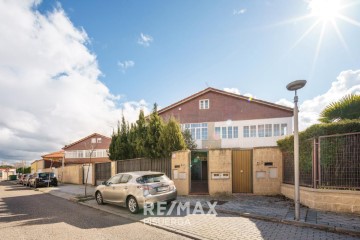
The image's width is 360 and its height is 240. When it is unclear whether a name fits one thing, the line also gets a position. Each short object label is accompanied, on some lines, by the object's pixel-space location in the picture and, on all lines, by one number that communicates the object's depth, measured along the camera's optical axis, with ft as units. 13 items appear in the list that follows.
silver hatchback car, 27.12
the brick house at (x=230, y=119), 71.05
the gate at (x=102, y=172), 63.32
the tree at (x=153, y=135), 46.21
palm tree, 29.81
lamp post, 22.17
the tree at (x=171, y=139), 43.34
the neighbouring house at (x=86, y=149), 156.25
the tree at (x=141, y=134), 49.75
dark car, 76.69
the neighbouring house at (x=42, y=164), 176.45
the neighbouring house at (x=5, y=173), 248.03
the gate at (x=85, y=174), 75.04
